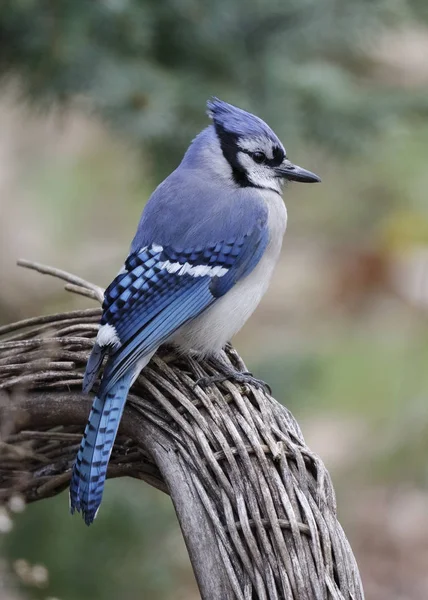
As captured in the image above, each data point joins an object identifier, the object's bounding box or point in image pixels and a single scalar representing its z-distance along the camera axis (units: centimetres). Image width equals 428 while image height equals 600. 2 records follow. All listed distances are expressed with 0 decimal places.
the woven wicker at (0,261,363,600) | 509
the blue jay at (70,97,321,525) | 516
